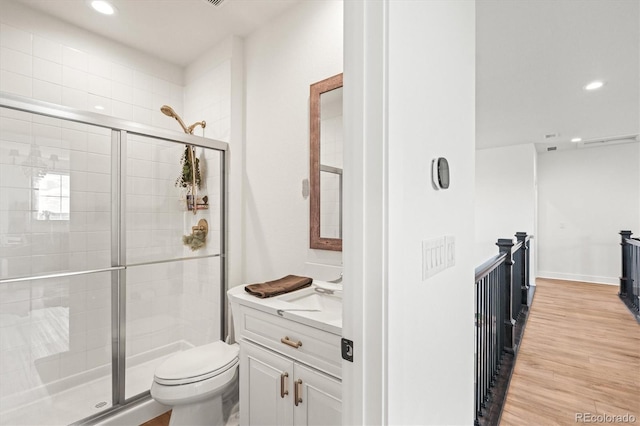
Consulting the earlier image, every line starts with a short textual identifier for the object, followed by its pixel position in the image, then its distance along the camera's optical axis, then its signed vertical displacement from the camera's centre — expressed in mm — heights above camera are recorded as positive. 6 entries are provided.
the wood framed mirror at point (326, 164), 1849 +308
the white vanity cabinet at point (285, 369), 1235 -680
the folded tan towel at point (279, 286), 1600 -395
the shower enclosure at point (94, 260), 1915 -325
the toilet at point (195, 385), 1623 -910
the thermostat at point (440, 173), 952 +128
